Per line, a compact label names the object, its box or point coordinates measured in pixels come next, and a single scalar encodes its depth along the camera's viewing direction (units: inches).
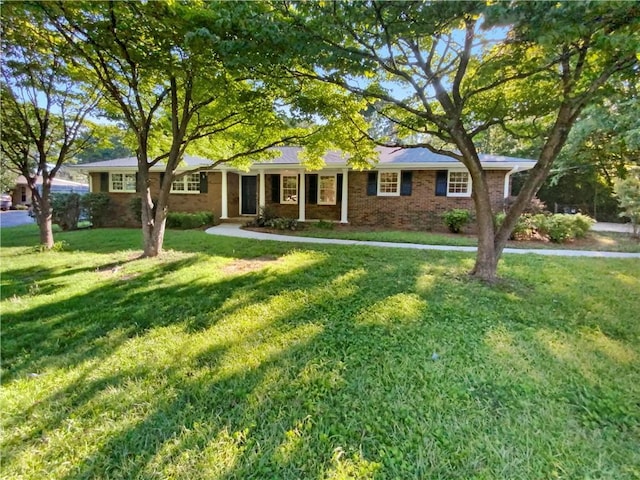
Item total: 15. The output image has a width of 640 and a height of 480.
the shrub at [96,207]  578.6
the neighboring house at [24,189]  1337.4
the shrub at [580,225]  434.8
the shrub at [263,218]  527.8
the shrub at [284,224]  499.2
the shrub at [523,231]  427.5
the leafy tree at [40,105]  280.5
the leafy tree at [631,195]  442.2
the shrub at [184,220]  531.3
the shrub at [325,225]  505.7
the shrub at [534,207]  509.5
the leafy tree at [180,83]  178.4
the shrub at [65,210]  550.0
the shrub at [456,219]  470.0
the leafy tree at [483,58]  135.5
